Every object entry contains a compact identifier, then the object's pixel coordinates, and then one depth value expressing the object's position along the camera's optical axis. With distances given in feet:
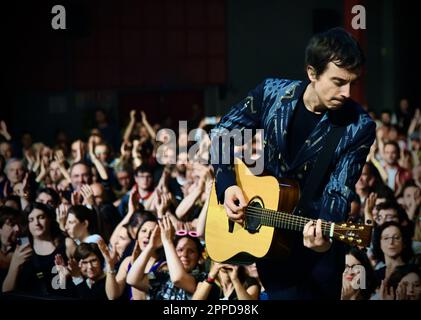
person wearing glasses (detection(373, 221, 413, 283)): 20.93
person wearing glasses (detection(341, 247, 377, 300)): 19.88
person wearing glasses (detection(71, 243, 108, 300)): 20.39
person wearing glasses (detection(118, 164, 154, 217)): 26.89
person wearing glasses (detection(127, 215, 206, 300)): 19.07
